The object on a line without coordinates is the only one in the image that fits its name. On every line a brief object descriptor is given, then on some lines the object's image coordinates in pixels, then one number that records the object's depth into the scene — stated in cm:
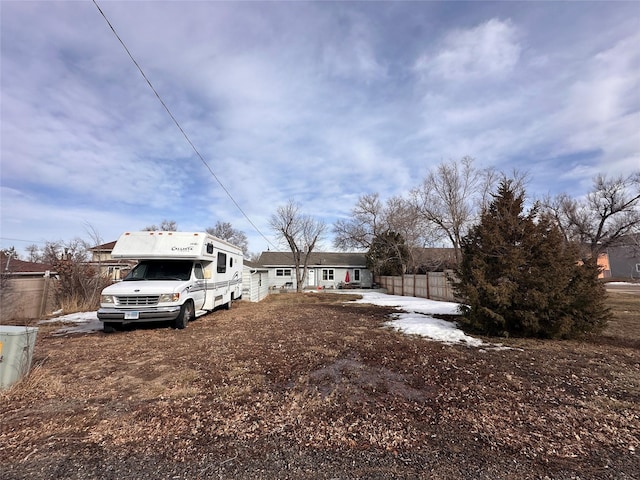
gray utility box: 409
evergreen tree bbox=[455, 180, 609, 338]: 734
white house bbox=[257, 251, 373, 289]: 3653
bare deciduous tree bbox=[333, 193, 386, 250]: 3439
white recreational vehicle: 796
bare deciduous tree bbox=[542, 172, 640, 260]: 2516
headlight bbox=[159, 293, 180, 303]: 812
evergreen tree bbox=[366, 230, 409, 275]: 2970
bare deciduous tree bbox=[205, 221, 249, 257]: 5741
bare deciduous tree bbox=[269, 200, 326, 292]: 3284
